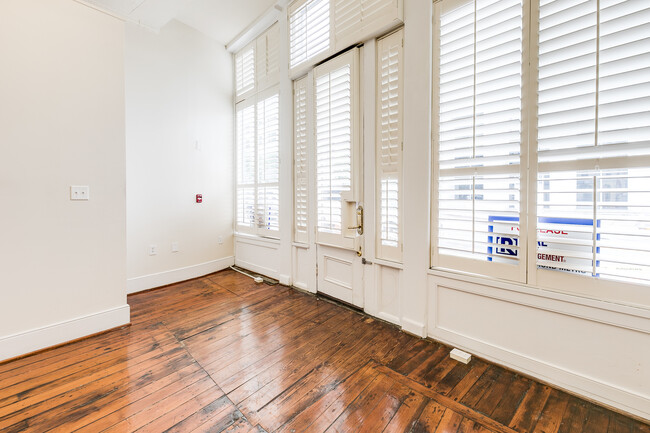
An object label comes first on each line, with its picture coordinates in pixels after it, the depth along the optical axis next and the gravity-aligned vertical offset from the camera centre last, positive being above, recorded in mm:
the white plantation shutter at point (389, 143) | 2373 +605
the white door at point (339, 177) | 2695 +361
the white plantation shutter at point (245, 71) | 4160 +2183
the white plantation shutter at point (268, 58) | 3722 +2160
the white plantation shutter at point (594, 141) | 1438 +398
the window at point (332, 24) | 2369 +1841
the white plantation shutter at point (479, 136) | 1817 +539
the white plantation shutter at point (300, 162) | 3275 +606
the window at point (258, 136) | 3799 +1116
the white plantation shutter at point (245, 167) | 4195 +693
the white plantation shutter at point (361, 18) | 2309 +1736
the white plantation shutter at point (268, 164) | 3773 +679
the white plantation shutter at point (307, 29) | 2916 +2040
